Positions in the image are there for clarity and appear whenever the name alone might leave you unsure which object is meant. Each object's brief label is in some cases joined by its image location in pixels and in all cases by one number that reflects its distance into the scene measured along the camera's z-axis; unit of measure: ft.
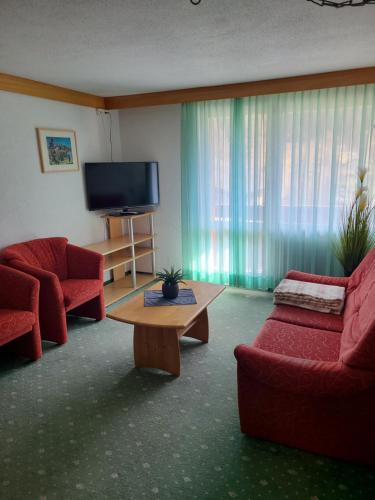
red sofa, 5.73
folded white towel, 9.09
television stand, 14.48
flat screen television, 14.60
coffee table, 8.54
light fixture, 3.81
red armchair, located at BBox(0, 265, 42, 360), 9.36
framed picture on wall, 12.58
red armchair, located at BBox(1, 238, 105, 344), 10.43
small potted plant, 9.79
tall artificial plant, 11.85
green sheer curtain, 12.48
